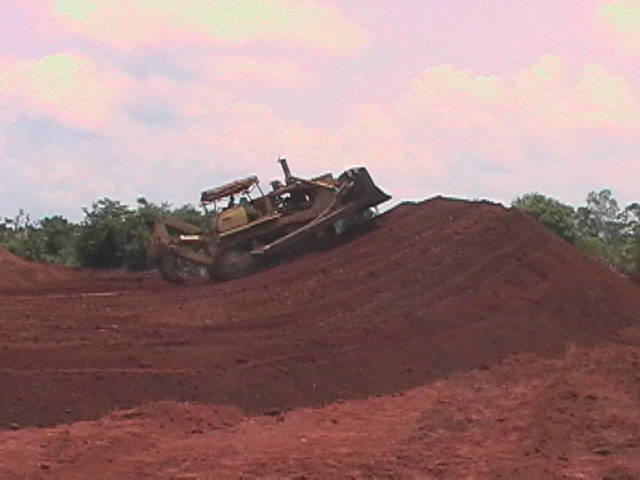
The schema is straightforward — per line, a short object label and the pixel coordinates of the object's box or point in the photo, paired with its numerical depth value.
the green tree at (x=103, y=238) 35.02
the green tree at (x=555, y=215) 26.58
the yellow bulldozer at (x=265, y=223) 21.22
